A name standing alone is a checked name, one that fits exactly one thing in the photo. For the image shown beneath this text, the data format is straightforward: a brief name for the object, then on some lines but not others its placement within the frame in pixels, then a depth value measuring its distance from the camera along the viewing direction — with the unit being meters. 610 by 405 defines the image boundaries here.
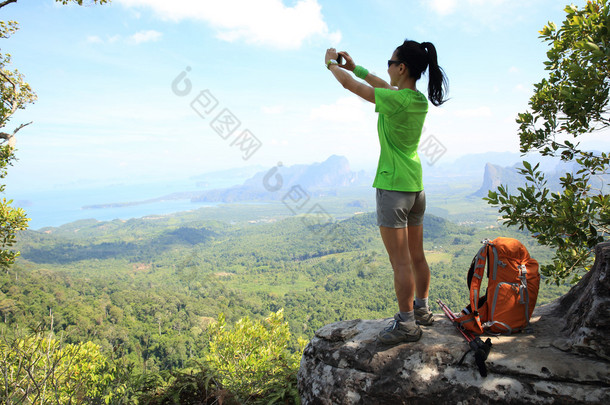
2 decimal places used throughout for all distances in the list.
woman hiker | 2.75
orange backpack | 2.88
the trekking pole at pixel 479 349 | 2.45
